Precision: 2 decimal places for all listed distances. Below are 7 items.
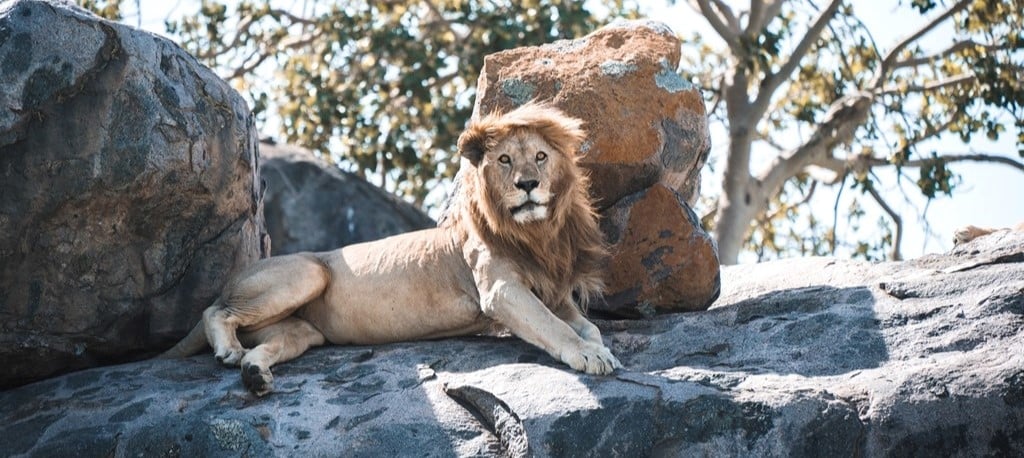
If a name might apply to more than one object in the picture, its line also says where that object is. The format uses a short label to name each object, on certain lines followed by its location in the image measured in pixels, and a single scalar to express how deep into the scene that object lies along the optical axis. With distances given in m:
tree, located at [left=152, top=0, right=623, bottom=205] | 29.37
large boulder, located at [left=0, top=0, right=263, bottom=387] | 14.16
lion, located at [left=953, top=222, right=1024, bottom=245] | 16.67
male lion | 14.93
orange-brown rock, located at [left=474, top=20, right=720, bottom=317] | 16.08
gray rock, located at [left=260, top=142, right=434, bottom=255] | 28.95
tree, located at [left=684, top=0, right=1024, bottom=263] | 27.19
